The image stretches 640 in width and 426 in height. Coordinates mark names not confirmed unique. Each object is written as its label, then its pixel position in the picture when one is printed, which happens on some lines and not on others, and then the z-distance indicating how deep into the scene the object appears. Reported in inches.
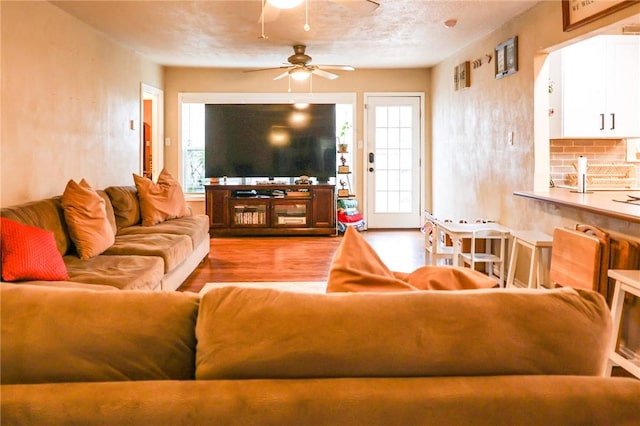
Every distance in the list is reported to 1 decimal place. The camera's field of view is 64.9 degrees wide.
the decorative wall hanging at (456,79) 242.1
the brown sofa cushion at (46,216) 125.6
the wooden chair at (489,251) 173.9
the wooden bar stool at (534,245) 141.2
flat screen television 297.6
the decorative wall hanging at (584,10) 121.1
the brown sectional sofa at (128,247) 119.4
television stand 289.4
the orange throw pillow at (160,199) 201.0
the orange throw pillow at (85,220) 139.4
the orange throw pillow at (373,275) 49.3
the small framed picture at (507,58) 177.2
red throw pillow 101.2
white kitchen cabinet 163.2
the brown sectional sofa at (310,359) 37.7
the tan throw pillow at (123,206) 189.3
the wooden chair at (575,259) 113.2
